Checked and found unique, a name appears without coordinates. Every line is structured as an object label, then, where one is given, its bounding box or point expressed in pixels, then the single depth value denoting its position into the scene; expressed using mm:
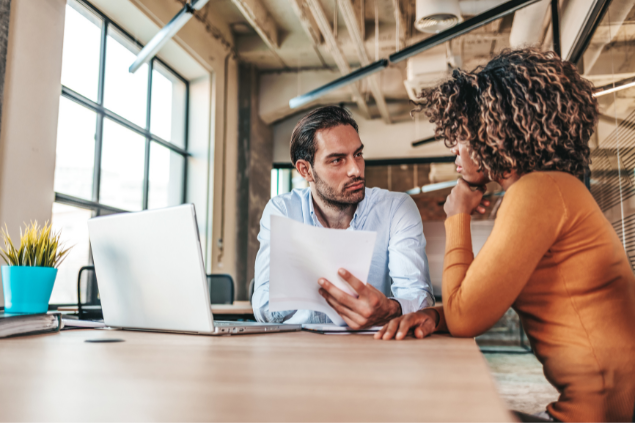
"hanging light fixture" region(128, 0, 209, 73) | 3473
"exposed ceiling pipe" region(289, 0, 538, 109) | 3000
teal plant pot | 1347
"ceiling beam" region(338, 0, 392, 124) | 4711
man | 1665
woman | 1001
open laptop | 1128
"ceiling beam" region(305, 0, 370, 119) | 4672
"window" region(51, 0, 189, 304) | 4250
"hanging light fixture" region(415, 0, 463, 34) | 4203
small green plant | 1361
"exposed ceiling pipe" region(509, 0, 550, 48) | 4305
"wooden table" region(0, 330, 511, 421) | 532
